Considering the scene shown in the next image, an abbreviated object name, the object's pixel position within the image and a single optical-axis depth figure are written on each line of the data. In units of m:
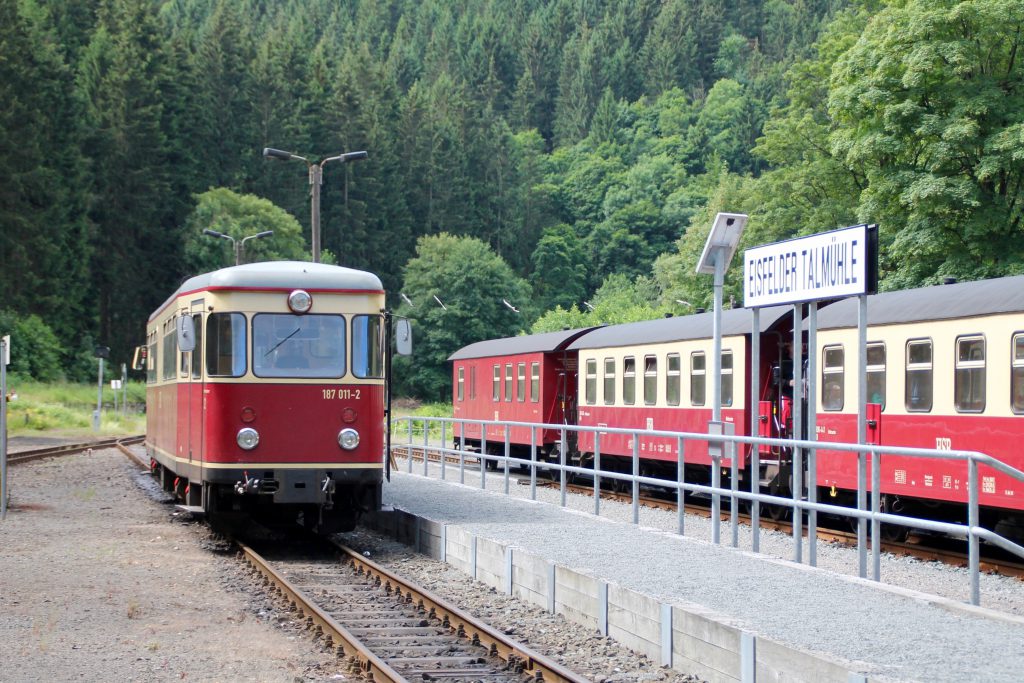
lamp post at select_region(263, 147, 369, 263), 32.12
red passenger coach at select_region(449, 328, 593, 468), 30.73
